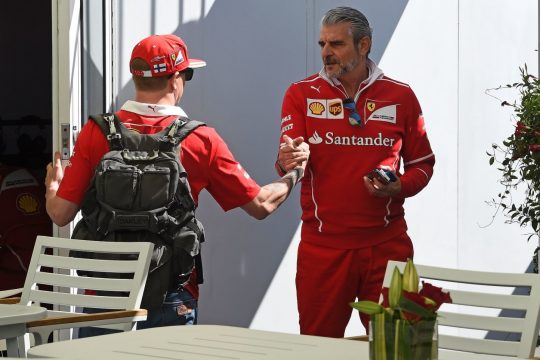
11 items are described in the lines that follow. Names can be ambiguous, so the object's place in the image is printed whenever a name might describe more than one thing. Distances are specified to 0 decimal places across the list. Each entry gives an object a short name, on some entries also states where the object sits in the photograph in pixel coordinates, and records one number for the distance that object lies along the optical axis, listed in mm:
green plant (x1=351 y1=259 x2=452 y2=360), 4465
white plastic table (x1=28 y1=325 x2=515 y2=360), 5406
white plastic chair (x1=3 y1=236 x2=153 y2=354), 7492
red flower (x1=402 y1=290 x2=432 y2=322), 4453
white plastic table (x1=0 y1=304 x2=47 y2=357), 6527
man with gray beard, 9195
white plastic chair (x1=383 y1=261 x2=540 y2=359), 6555
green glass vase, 4465
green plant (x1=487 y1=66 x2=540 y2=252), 9211
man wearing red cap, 8477
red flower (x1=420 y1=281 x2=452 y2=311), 4480
